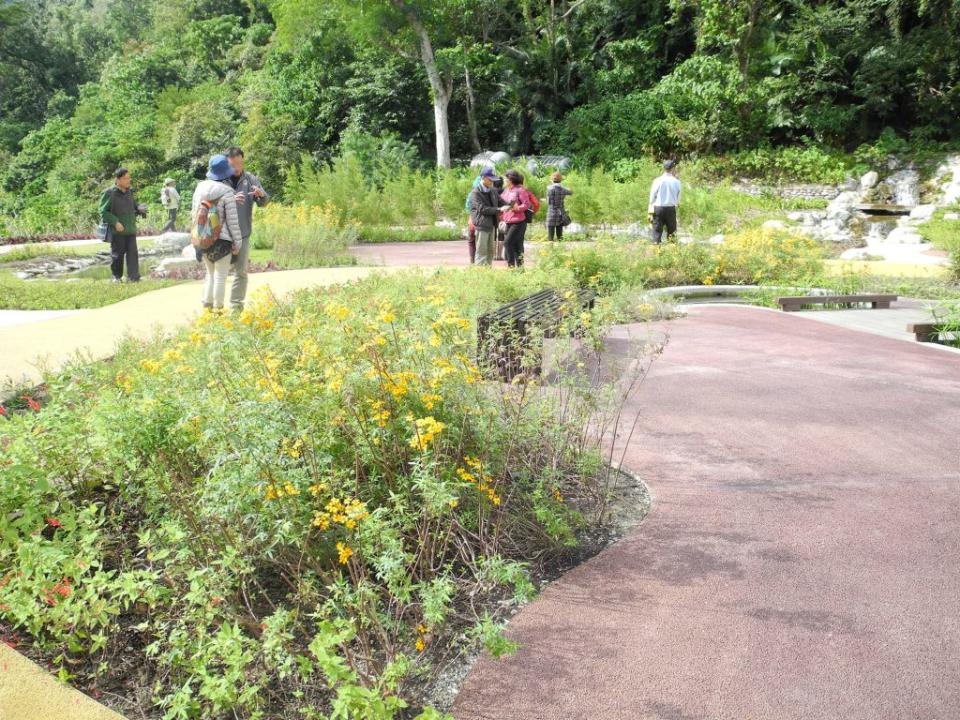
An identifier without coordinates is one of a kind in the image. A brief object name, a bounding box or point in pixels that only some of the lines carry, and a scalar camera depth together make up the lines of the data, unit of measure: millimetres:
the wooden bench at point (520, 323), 4562
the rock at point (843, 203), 21086
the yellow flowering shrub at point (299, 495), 2891
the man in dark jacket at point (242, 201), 8295
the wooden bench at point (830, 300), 10070
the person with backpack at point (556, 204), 14367
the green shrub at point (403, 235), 20219
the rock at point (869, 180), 25219
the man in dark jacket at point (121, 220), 11953
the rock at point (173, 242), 18891
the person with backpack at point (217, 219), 7859
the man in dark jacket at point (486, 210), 11352
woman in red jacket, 11672
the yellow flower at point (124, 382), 4034
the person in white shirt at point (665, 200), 12602
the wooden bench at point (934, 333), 8359
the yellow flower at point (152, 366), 3996
